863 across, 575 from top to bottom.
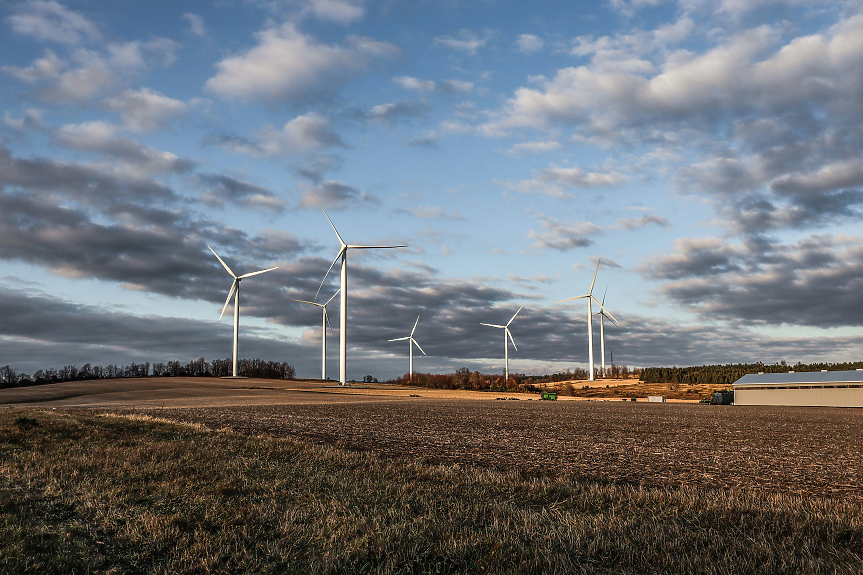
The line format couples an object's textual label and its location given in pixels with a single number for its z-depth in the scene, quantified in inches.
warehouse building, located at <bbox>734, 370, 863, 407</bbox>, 3474.4
